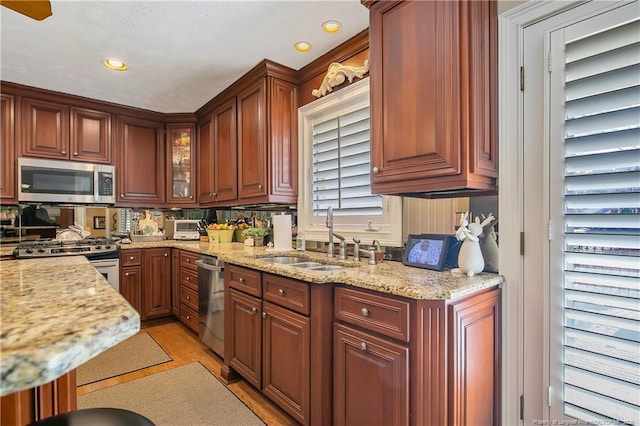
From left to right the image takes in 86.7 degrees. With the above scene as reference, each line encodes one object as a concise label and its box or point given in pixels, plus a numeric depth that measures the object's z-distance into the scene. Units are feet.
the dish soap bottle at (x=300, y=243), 9.04
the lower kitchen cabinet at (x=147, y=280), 11.44
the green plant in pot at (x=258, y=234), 10.69
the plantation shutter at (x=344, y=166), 7.59
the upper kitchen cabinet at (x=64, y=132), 10.71
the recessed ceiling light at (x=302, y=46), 7.90
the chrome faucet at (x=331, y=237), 7.45
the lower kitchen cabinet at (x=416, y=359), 4.27
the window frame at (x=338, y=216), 7.09
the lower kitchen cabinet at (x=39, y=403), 2.76
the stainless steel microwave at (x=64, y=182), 10.65
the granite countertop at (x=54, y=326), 1.45
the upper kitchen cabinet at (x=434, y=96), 4.87
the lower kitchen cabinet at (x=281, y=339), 5.52
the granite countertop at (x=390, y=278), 4.39
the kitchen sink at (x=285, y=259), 8.33
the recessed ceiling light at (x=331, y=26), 7.06
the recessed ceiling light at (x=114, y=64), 8.92
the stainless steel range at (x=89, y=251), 10.15
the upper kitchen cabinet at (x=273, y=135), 9.17
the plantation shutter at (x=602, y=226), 4.04
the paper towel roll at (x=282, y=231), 9.16
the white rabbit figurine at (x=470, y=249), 5.17
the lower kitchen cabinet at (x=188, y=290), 10.46
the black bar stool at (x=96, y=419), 2.61
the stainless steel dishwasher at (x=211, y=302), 8.50
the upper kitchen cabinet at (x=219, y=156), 10.85
